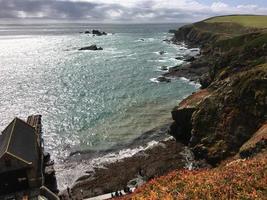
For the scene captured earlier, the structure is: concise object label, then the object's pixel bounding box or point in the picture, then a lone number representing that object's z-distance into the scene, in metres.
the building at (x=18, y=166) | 26.07
